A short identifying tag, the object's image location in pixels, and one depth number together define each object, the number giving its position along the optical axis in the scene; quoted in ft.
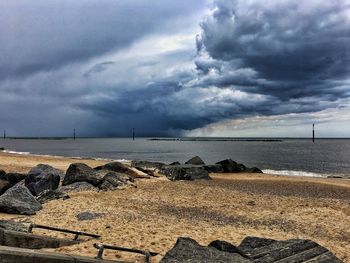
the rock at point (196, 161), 135.64
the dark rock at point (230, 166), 132.46
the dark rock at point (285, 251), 25.51
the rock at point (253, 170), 136.32
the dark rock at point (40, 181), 62.10
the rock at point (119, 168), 88.74
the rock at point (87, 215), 44.80
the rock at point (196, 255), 23.62
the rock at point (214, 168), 127.65
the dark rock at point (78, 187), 64.49
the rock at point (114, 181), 68.43
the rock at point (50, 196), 55.82
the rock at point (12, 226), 32.65
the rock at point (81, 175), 69.82
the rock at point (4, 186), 57.01
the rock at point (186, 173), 99.44
